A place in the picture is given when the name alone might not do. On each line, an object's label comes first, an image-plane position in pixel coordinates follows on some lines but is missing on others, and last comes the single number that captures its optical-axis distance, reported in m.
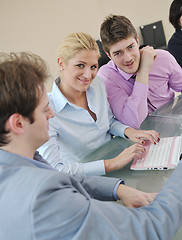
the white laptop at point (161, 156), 0.96
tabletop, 0.91
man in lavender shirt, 1.51
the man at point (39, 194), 0.49
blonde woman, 1.27
